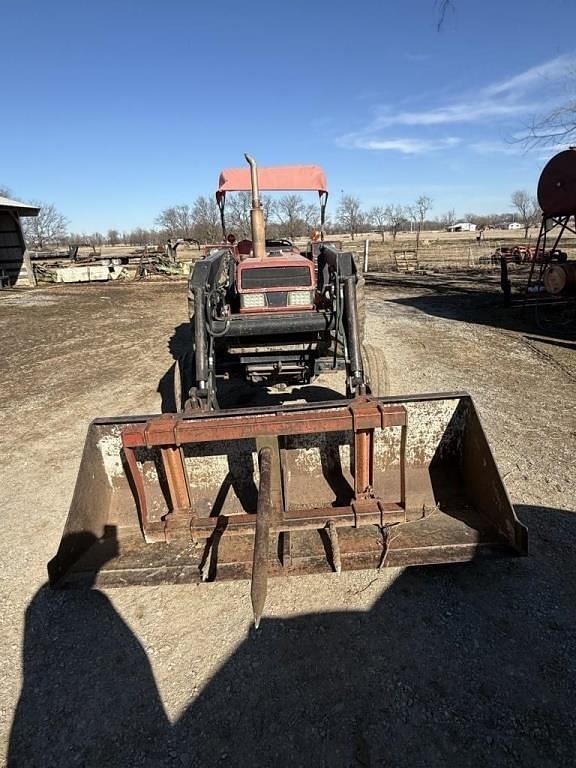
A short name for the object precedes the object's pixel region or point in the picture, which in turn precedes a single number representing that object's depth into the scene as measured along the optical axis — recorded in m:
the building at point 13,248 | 18.33
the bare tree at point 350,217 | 76.19
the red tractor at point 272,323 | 3.91
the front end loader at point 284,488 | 2.67
